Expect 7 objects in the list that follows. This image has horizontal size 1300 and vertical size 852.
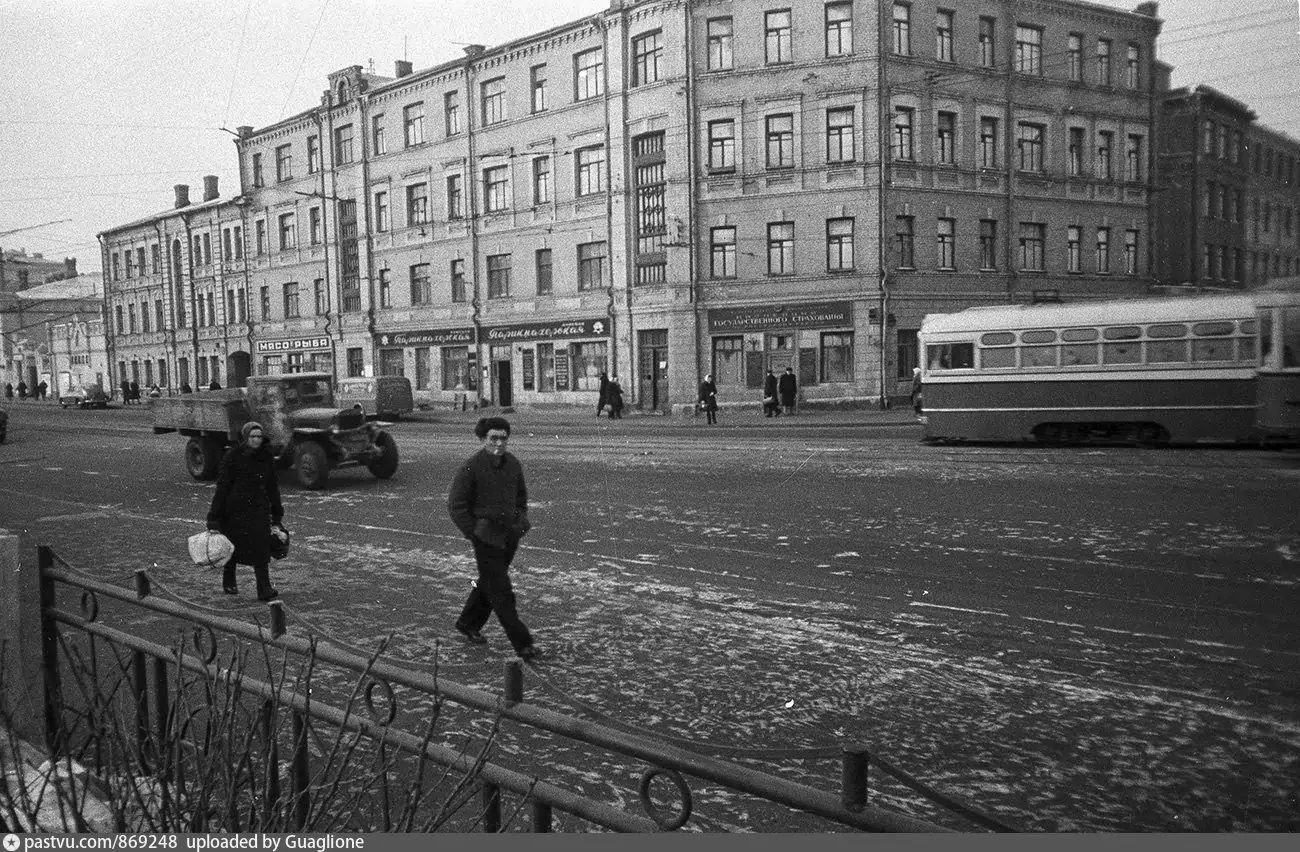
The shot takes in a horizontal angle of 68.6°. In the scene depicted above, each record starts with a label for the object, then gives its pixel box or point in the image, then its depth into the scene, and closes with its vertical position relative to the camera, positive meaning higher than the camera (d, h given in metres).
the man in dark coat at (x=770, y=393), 29.08 -1.10
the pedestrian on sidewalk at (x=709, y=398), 28.73 -1.19
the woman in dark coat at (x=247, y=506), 8.34 -1.22
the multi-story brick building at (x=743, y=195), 30.11 +5.46
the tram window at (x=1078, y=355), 18.98 -0.08
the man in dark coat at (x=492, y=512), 6.48 -1.02
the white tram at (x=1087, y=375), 17.41 -0.48
